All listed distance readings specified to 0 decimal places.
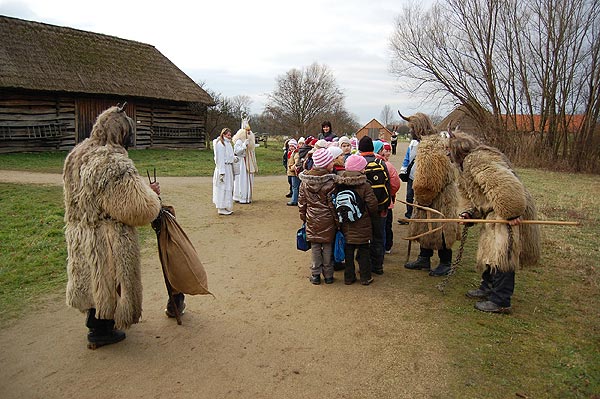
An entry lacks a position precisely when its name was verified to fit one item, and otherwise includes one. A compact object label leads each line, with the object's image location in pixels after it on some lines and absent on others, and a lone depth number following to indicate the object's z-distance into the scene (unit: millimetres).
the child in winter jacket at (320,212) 5418
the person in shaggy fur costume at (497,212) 4363
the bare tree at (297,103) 33625
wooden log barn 19891
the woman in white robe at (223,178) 9430
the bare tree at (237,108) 32312
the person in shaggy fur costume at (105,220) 3520
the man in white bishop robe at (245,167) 10578
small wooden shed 50594
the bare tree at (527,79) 23219
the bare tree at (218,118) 29875
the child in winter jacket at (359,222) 5359
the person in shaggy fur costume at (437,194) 5438
